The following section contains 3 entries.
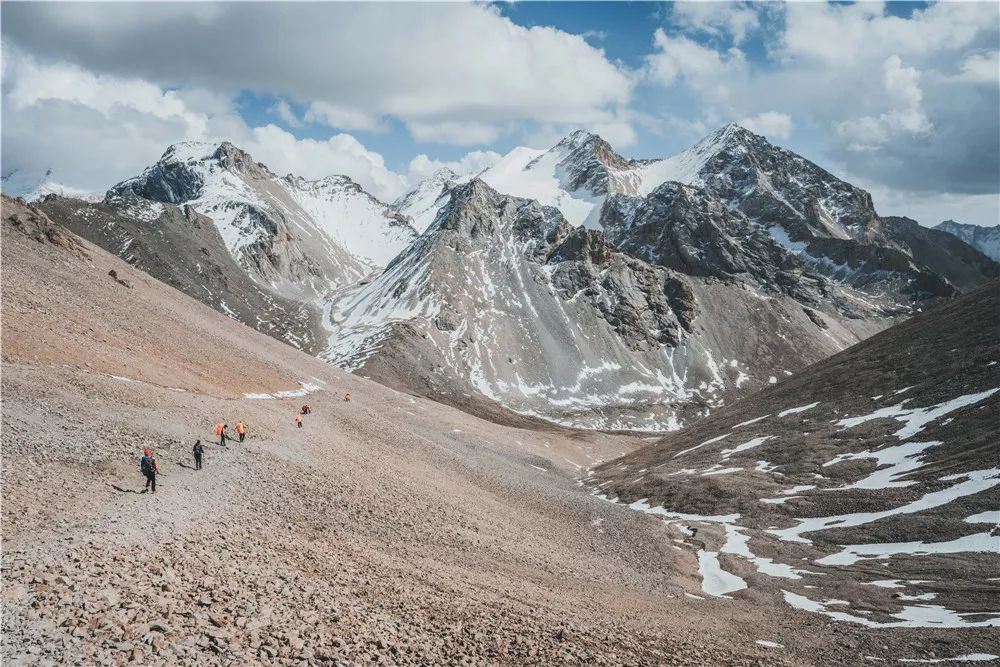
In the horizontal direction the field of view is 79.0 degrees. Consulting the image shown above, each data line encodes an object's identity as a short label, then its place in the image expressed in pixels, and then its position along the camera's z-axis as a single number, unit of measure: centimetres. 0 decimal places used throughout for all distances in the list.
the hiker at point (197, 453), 2955
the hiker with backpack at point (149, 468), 2467
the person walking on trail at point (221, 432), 3475
